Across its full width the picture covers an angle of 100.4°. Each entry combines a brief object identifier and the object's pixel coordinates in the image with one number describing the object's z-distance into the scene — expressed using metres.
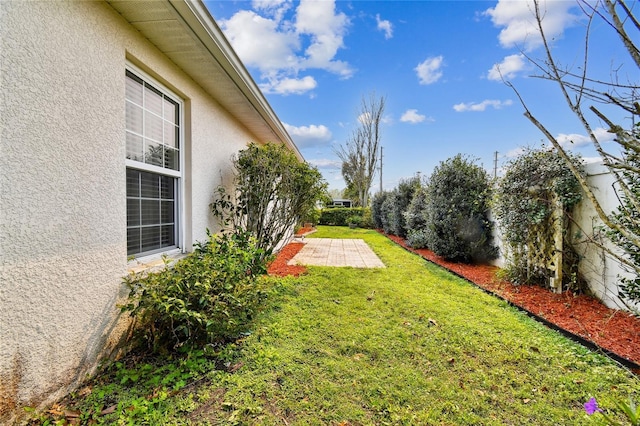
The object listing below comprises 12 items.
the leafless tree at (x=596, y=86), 1.32
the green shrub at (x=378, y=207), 16.28
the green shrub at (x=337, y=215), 21.66
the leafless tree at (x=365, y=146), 23.41
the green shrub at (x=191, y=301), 2.62
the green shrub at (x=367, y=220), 19.27
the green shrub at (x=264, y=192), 5.55
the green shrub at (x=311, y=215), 7.37
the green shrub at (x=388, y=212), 13.42
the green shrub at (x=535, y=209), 4.48
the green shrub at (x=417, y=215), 9.63
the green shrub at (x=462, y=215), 7.09
